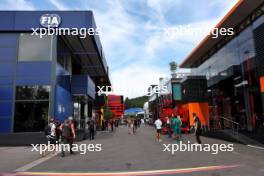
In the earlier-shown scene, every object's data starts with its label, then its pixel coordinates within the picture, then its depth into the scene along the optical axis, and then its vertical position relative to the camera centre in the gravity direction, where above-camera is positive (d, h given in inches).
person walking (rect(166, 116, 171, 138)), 869.2 -22.8
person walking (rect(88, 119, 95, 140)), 906.1 -23.3
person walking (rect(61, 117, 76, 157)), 525.3 -19.8
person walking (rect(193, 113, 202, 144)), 600.6 -17.1
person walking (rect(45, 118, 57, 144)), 560.1 -18.3
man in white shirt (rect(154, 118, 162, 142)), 768.6 -17.8
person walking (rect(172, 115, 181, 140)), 737.9 -19.6
